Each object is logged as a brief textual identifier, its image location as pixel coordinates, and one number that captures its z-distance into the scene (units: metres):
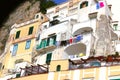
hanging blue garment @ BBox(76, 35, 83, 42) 38.71
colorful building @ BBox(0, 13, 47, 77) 44.66
